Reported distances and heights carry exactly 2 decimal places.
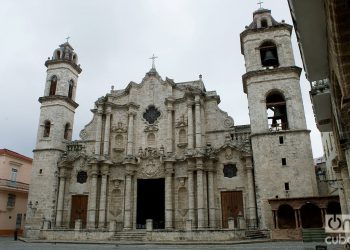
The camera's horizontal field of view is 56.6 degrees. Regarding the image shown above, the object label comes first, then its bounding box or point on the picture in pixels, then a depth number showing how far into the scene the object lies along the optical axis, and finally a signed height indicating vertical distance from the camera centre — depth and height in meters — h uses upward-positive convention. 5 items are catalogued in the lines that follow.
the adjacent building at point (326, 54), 5.92 +4.14
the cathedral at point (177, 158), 21.48 +4.63
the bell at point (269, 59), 24.44 +11.72
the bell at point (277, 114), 23.78 +7.57
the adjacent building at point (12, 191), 28.71 +2.89
